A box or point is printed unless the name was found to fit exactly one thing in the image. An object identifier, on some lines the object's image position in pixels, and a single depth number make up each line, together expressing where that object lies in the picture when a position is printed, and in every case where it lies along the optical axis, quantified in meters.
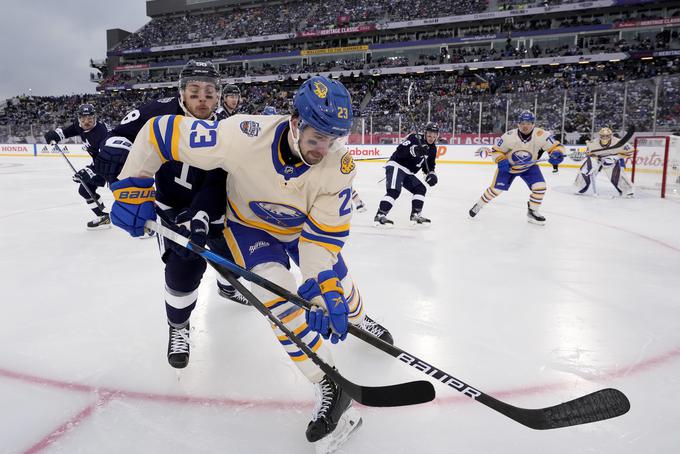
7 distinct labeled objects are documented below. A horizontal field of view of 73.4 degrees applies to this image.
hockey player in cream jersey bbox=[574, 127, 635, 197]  6.96
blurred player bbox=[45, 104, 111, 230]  4.50
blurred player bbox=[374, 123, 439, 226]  5.00
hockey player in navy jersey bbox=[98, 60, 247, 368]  1.74
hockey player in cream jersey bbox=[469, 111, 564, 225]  5.07
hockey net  7.05
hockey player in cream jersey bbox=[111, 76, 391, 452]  1.41
